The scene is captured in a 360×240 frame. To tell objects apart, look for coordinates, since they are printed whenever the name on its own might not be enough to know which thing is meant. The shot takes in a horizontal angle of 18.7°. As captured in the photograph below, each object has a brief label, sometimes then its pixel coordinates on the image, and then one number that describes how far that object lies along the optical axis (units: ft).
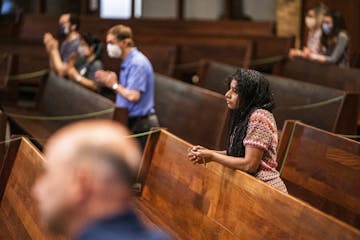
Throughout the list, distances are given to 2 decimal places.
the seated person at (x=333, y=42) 35.91
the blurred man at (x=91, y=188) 7.42
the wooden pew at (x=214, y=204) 14.28
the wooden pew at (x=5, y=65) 40.74
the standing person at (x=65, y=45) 34.10
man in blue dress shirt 26.64
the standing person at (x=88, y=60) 32.94
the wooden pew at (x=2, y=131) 24.68
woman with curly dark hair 16.84
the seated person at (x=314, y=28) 37.11
